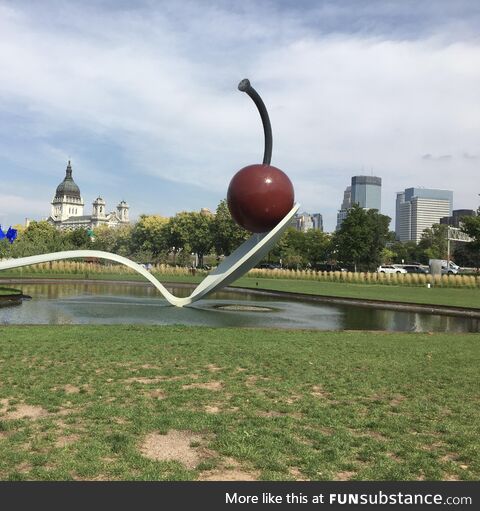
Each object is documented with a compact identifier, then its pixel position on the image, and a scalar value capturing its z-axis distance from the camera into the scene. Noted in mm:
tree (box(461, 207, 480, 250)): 44969
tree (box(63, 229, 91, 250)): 84912
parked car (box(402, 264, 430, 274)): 61328
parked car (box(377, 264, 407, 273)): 57906
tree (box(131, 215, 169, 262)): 70312
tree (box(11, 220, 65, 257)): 47925
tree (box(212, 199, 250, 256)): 57938
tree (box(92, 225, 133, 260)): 76688
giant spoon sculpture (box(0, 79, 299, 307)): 16109
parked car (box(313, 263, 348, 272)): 69562
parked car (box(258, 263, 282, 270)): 65387
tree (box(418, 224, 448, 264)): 87250
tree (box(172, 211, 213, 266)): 62094
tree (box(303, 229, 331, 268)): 73500
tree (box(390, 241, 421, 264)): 94088
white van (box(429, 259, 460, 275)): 59744
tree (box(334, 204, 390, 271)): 54875
